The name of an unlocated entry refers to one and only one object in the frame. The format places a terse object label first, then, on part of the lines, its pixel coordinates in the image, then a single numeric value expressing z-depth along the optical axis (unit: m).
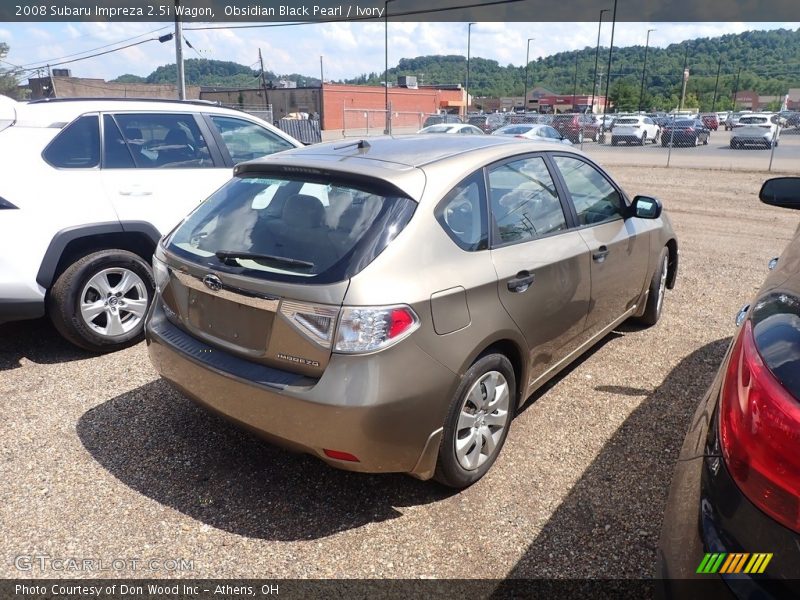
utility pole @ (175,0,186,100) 17.42
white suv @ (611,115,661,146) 33.16
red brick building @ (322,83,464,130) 51.44
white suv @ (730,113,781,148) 28.89
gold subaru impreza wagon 2.38
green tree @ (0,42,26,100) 47.55
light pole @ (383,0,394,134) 32.26
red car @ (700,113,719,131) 51.50
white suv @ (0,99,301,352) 4.03
